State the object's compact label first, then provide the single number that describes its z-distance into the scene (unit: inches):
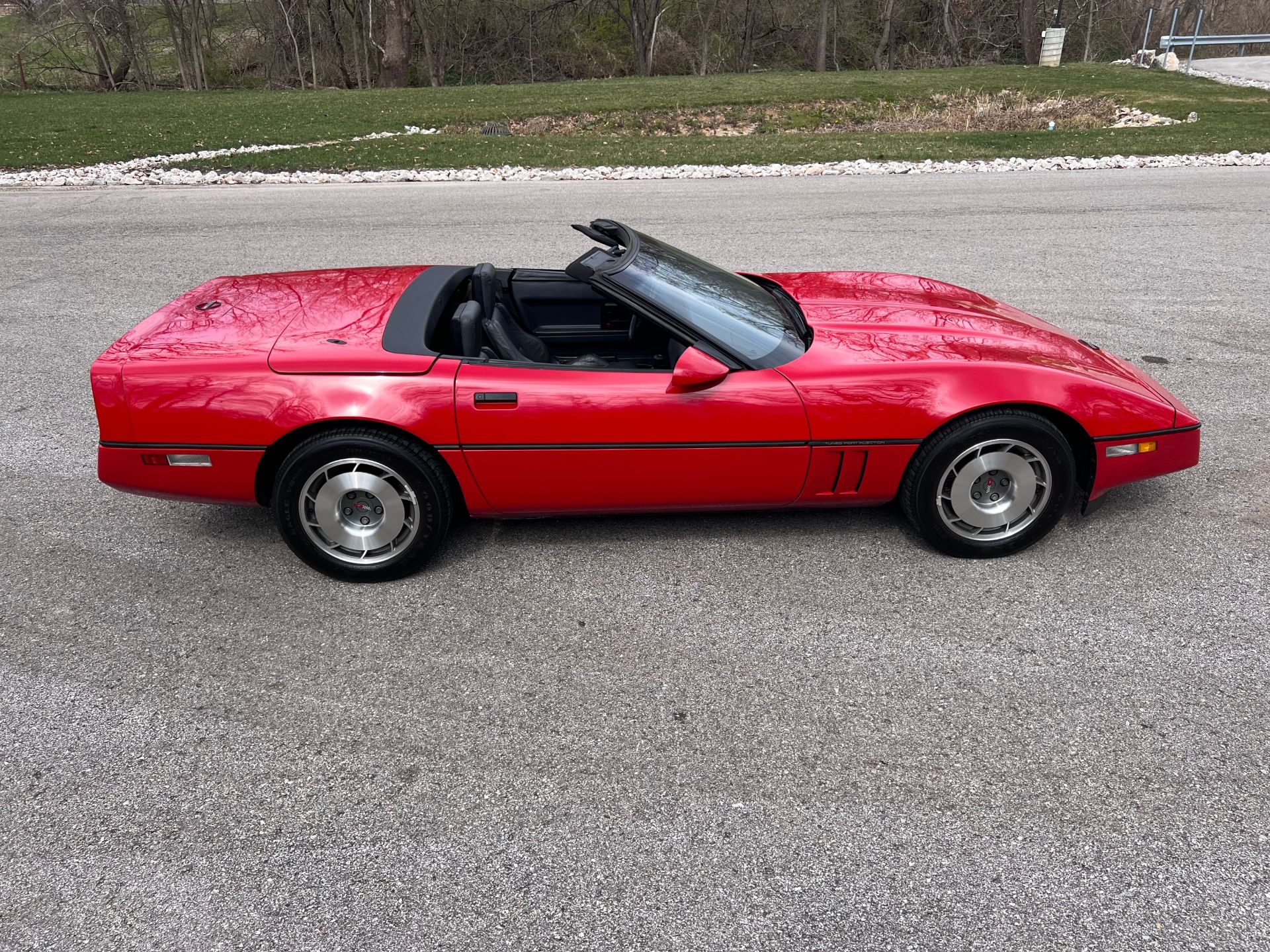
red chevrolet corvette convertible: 136.4
